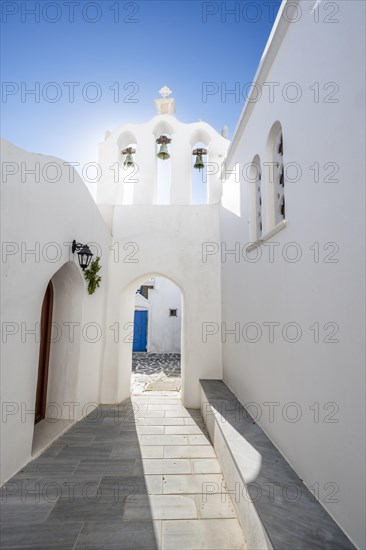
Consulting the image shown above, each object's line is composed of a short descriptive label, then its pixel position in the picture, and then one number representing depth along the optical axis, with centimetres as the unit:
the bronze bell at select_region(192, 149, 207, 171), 723
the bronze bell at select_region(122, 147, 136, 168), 729
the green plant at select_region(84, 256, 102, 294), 537
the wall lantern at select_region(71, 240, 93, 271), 471
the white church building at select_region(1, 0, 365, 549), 212
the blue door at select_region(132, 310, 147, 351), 1558
